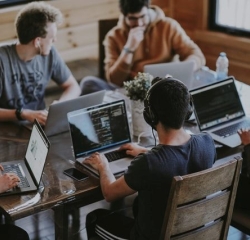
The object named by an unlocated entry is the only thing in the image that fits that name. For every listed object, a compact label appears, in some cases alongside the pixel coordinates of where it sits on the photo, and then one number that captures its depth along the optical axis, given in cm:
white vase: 307
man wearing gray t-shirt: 341
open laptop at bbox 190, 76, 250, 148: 311
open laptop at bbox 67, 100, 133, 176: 280
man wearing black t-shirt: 226
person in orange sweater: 404
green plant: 303
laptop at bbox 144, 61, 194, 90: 340
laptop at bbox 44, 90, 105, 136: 298
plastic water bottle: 377
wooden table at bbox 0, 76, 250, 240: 244
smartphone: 264
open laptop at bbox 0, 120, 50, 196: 254
